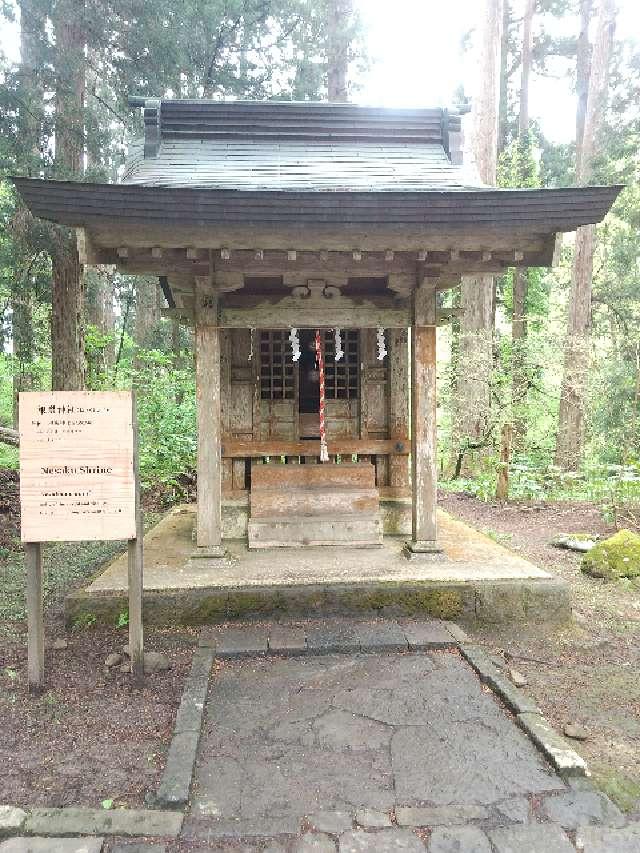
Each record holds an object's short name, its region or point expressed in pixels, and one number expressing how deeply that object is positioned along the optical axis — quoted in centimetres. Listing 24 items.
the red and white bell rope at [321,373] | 588
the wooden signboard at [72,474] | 355
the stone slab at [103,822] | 238
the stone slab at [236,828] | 236
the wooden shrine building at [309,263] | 448
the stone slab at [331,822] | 239
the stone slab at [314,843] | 228
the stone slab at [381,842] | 229
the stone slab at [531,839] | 229
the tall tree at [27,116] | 820
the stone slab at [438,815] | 244
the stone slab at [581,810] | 246
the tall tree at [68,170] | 857
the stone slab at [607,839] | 230
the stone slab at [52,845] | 227
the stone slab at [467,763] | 265
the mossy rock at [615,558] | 620
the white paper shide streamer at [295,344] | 538
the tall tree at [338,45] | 1202
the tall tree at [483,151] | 1236
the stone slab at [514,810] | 247
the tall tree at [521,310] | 1059
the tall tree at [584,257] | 1284
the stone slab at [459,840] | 229
